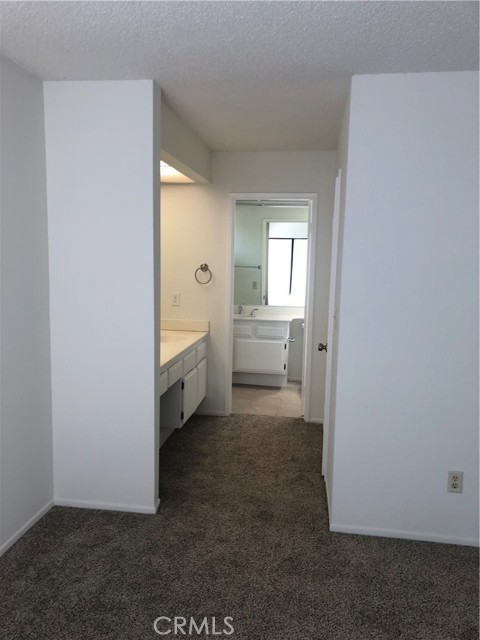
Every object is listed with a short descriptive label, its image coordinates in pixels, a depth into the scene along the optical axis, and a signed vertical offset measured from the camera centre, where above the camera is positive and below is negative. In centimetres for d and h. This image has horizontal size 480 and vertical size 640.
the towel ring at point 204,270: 432 +1
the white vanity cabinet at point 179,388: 329 -90
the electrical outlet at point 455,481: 249 -106
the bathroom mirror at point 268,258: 573 +18
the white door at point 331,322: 296 -30
